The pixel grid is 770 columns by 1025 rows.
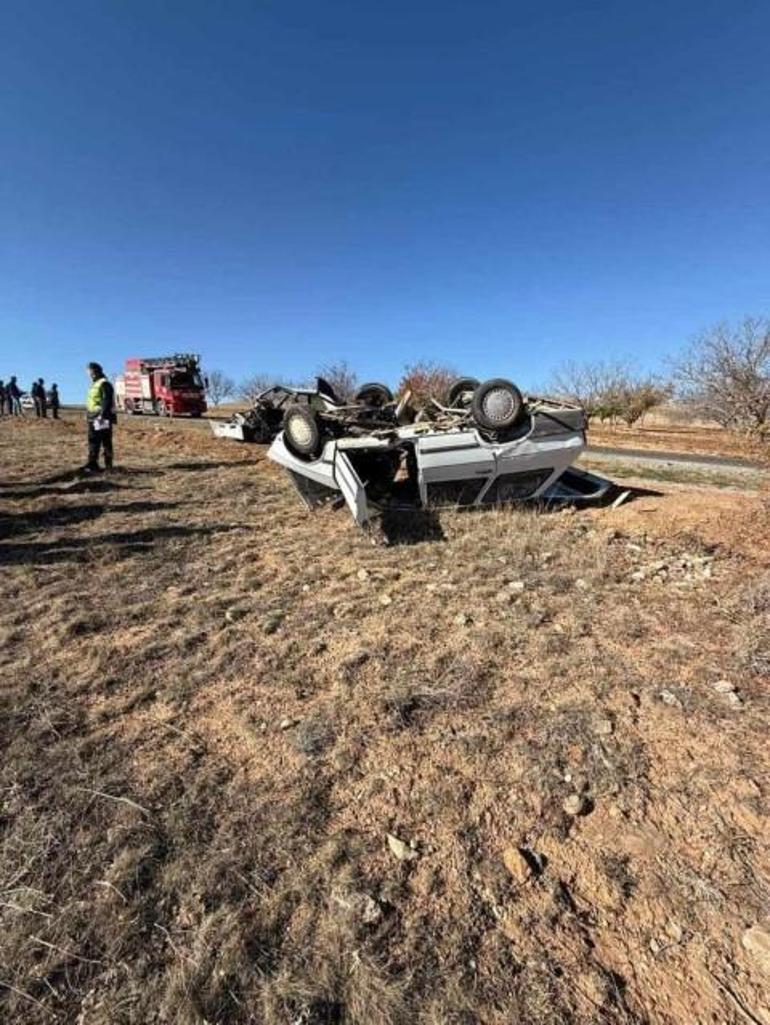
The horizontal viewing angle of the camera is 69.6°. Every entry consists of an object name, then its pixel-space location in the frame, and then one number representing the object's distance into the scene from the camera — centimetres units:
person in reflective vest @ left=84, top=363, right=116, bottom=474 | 820
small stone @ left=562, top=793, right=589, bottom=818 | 207
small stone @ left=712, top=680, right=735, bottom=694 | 277
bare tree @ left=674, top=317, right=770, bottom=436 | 2164
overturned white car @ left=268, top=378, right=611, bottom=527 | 551
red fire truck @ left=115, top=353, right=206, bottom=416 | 2528
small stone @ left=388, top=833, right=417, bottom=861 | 190
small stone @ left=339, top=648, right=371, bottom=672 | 308
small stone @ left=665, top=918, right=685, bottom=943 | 163
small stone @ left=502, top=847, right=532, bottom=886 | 183
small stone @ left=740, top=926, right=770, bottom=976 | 156
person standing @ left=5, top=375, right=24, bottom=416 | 2378
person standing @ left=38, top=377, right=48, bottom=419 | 2123
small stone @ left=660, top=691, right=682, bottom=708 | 268
